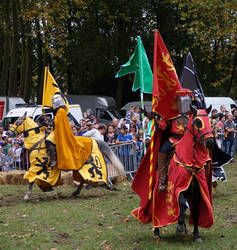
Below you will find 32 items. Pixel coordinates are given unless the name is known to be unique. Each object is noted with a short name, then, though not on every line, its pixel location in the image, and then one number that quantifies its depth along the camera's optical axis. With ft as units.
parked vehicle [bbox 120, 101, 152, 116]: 99.09
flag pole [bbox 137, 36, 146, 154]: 41.48
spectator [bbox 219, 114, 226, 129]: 60.72
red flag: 24.63
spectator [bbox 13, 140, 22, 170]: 46.36
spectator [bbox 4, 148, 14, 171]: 46.57
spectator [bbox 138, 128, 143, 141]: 47.81
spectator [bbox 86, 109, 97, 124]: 54.87
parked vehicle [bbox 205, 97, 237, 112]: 87.86
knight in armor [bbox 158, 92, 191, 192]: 24.48
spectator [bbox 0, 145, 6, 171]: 46.73
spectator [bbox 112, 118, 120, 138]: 48.59
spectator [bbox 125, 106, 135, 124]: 53.66
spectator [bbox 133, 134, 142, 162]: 45.67
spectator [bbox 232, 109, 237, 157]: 60.90
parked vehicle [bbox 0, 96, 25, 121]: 82.43
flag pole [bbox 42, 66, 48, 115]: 38.73
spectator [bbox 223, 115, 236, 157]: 60.34
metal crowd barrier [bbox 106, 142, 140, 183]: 44.37
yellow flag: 38.42
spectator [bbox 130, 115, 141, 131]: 49.65
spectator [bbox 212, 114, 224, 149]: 55.24
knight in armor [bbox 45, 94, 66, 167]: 36.55
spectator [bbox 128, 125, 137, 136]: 48.75
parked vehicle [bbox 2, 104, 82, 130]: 70.28
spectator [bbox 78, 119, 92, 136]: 44.65
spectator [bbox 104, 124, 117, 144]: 47.78
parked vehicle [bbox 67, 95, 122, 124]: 95.91
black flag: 34.37
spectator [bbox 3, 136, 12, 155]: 47.67
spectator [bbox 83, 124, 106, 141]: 42.50
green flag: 42.11
